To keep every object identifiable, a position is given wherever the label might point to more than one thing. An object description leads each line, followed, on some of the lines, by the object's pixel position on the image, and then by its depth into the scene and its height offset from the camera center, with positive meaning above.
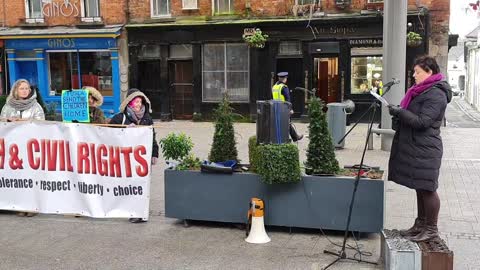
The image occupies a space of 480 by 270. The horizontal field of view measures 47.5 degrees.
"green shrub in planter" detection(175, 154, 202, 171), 6.63 -1.13
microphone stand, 5.39 -1.80
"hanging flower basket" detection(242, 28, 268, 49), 17.67 +1.00
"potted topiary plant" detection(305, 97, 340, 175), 6.04 -0.82
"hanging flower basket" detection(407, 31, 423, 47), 16.38 +0.86
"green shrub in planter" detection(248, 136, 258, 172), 6.24 -0.97
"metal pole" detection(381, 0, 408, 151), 11.66 +0.46
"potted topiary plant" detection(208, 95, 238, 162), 6.68 -0.80
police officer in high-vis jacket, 12.88 -0.52
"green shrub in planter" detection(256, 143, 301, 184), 5.90 -1.01
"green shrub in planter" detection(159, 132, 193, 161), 6.66 -0.92
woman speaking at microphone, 4.96 -0.63
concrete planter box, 5.88 -1.46
